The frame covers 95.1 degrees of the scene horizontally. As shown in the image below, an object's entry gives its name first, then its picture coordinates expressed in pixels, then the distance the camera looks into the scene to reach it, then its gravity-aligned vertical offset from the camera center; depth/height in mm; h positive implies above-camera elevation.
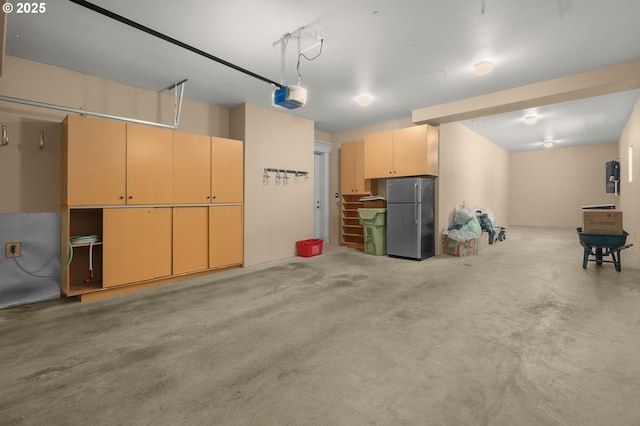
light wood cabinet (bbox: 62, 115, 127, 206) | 3205 +550
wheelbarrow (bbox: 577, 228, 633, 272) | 4113 -462
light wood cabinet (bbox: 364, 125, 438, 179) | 5344 +1125
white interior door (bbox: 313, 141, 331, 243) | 7180 +416
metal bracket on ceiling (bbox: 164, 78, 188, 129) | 4098 +1707
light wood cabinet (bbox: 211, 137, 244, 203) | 4441 +624
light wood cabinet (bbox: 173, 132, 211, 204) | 4020 +593
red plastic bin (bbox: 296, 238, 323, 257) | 5633 -713
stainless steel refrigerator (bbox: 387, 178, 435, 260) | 5270 -127
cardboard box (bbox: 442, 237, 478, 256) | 5602 -695
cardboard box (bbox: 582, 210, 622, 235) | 4184 -144
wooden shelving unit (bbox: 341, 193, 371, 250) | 6711 -286
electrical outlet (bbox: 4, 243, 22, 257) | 3139 -438
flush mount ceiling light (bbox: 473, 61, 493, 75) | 3543 +1772
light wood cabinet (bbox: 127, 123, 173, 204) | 3609 +579
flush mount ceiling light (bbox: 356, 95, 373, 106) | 4754 +1830
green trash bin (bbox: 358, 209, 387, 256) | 5872 -365
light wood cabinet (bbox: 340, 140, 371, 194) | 6586 +969
